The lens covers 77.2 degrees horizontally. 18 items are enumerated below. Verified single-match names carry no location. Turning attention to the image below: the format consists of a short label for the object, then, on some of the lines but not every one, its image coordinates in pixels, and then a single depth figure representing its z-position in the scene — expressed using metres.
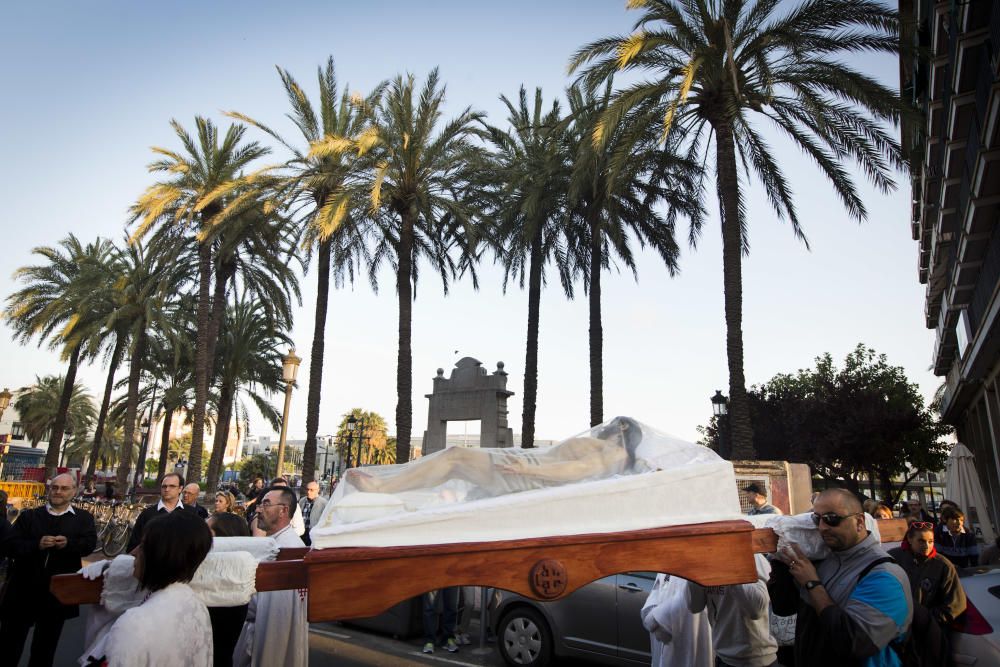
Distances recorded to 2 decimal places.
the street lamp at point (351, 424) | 23.60
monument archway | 21.11
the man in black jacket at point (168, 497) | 6.39
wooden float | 2.16
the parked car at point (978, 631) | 4.66
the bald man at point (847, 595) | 2.57
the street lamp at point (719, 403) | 17.53
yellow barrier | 24.04
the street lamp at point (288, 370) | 18.25
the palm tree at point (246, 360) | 29.36
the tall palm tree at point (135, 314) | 24.75
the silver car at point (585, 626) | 6.21
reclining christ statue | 2.95
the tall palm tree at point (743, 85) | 12.73
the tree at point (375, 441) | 69.16
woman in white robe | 2.16
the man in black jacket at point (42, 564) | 5.06
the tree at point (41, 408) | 50.91
